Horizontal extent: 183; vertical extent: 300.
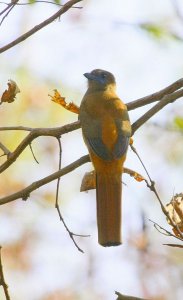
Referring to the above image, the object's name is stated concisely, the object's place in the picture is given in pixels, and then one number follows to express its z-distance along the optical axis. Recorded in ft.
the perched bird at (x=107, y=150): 30.76
